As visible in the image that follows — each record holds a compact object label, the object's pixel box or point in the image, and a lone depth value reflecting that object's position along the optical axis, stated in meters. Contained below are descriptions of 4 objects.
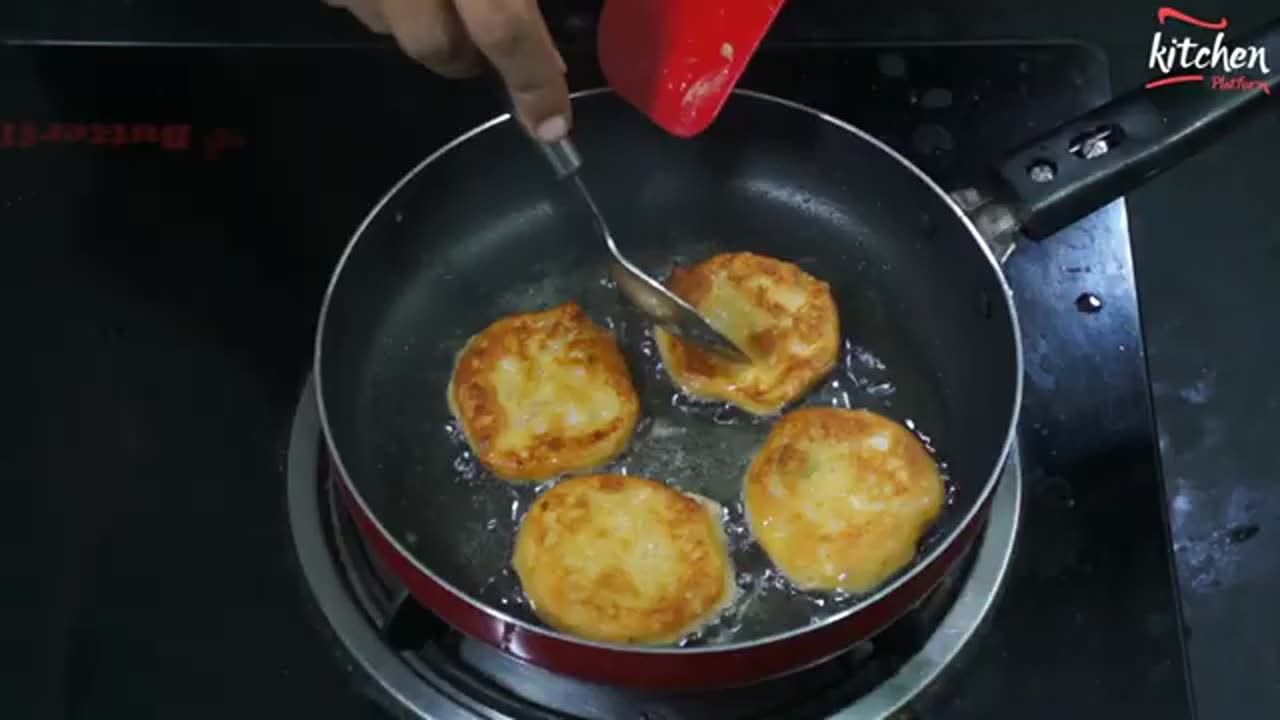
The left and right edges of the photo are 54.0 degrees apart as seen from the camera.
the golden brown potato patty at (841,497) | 0.96
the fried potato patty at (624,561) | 0.92
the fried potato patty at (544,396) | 1.01
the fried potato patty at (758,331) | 1.06
